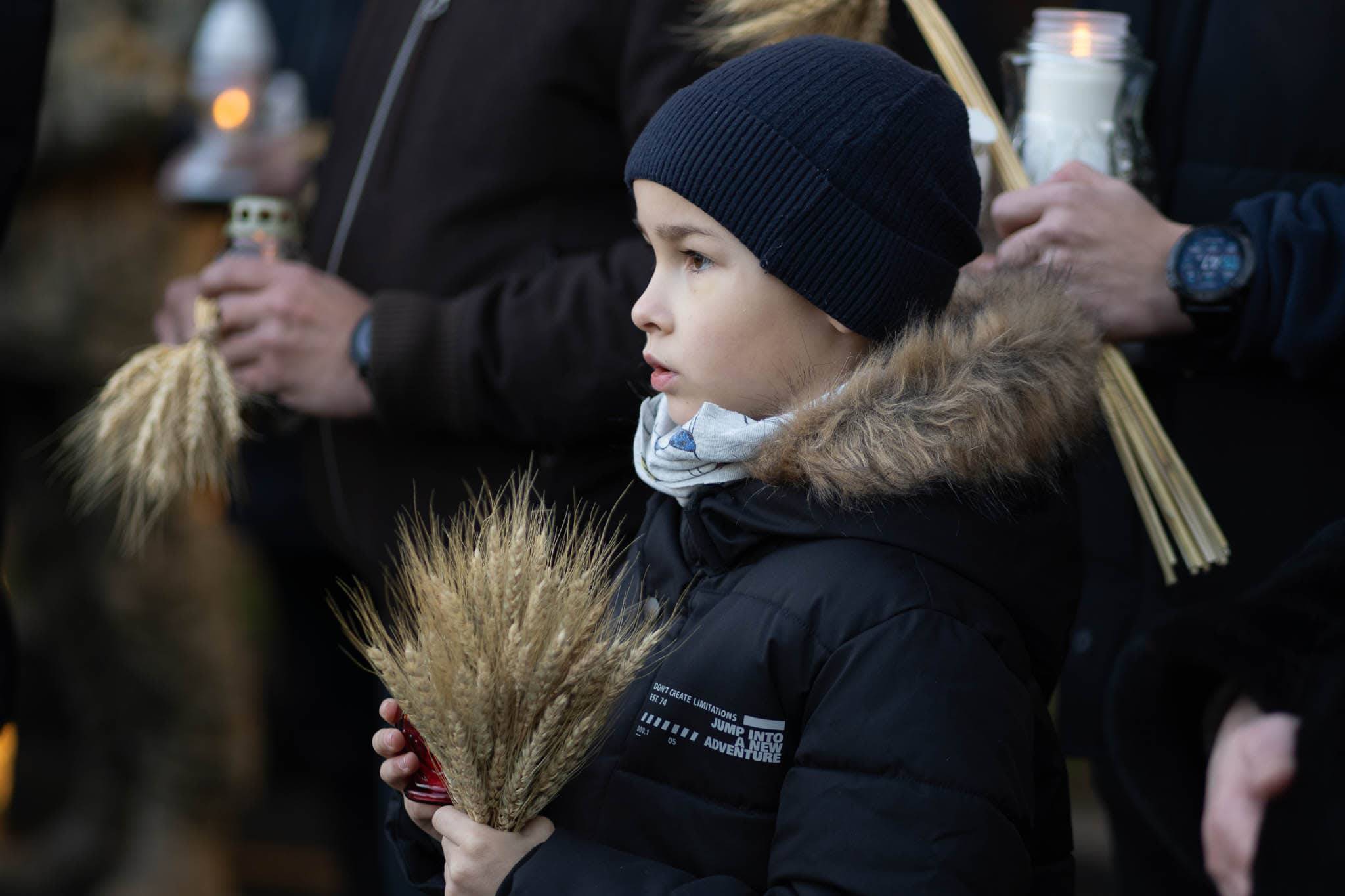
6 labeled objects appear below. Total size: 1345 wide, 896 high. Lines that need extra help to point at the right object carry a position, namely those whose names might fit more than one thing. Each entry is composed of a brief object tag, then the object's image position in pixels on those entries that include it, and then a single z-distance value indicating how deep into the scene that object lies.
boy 2.78
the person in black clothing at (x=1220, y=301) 3.01
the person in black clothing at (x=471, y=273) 3.15
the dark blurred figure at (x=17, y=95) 3.22
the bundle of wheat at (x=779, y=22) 3.08
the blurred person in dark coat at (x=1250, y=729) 2.63
